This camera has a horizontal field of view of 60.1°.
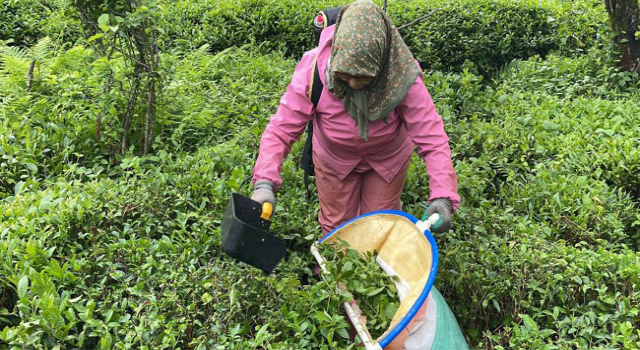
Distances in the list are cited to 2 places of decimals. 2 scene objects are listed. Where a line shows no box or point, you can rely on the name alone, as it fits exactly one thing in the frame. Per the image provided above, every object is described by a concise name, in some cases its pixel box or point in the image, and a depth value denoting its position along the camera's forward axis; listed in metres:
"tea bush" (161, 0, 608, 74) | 5.71
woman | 2.26
